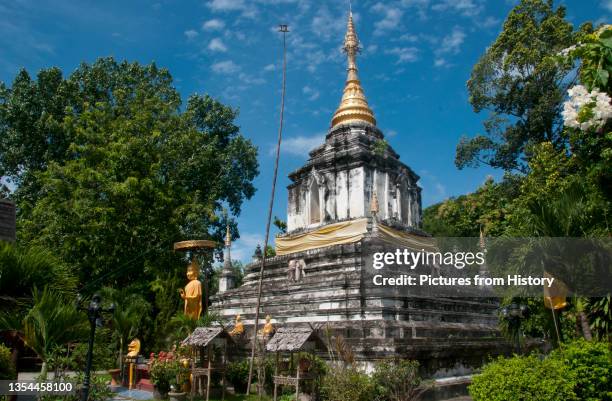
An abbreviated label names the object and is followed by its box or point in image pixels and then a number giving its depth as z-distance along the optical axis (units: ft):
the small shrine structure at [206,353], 38.60
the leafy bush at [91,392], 27.94
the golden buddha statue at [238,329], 52.54
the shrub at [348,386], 32.66
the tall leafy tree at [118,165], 70.74
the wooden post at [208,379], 37.52
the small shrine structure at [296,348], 34.58
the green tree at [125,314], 50.78
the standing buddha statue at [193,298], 55.62
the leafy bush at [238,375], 43.11
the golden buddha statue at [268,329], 46.93
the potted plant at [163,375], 39.83
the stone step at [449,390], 39.04
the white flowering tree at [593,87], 16.61
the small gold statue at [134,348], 47.73
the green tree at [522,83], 71.67
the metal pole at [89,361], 26.25
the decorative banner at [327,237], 62.69
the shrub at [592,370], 27.71
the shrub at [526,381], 26.99
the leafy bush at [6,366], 24.99
